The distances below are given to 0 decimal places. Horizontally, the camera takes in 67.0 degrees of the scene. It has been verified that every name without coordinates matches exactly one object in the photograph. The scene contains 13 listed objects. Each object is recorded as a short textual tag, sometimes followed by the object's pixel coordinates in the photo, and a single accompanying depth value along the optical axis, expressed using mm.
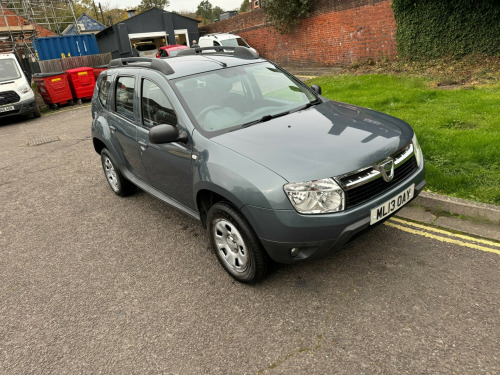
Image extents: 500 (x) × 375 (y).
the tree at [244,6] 67500
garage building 26500
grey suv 2699
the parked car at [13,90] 11977
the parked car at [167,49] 18297
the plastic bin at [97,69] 16245
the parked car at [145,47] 26412
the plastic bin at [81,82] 14969
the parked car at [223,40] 20047
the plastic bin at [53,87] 14297
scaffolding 21350
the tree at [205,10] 82138
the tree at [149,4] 68562
